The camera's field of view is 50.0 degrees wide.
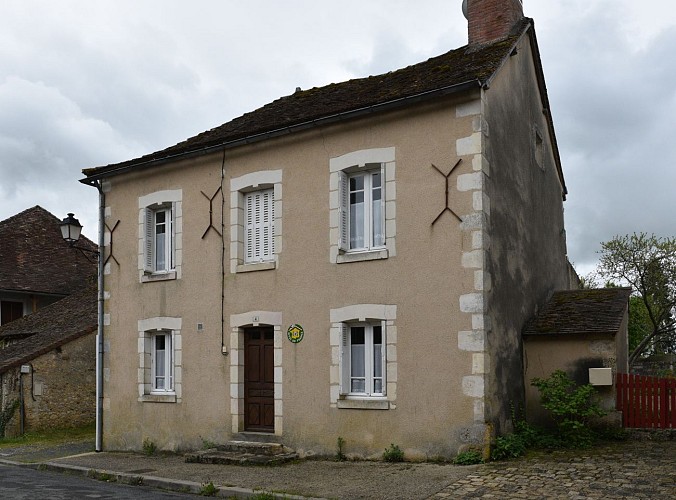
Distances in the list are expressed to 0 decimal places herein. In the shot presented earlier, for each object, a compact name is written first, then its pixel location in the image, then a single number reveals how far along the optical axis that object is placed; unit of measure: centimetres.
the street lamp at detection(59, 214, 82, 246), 1505
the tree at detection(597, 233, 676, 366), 2859
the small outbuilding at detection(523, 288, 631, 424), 1188
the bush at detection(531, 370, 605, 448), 1120
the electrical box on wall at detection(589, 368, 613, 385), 1159
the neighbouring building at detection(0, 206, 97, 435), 1848
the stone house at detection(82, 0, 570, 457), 1097
